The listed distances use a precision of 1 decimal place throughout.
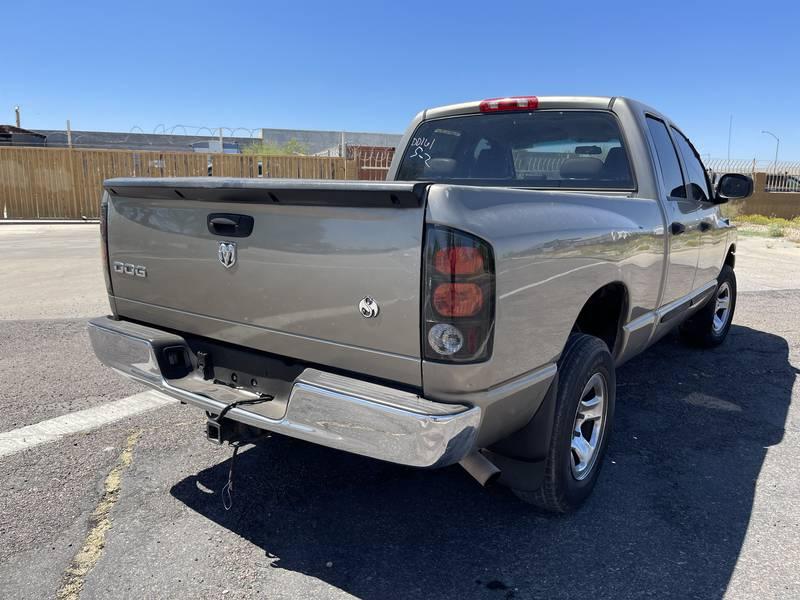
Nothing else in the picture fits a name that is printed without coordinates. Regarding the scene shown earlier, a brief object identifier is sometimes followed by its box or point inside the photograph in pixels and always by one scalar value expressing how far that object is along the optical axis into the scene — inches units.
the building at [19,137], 981.8
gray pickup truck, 87.0
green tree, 1289.4
